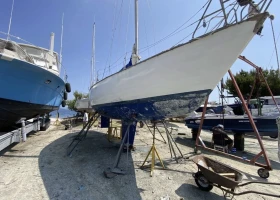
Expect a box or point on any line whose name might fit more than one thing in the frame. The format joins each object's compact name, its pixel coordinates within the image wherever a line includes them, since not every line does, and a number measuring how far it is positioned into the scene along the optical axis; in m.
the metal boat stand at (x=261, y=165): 4.07
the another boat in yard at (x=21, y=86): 5.22
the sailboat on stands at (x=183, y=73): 2.61
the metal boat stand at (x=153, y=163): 4.18
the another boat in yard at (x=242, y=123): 6.25
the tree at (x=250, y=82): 19.02
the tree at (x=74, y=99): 33.84
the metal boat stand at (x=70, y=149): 5.24
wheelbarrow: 2.92
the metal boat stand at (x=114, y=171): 3.82
